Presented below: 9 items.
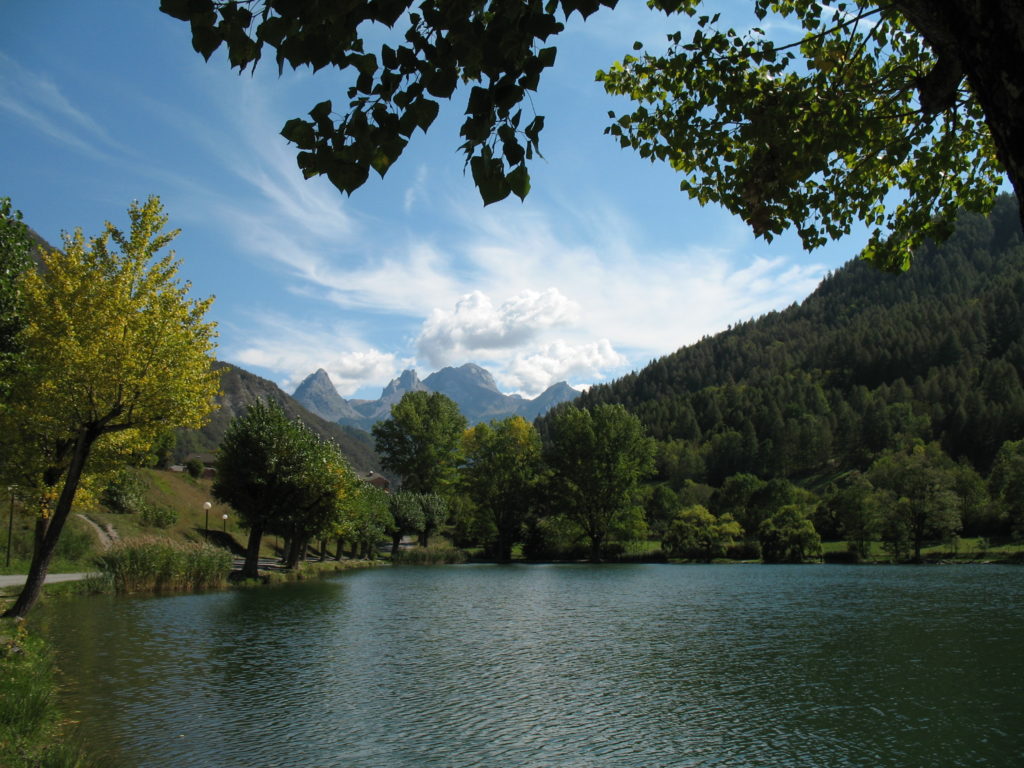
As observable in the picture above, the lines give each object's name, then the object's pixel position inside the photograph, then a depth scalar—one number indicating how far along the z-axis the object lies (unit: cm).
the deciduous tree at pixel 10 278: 1828
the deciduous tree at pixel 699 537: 6838
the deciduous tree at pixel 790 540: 6412
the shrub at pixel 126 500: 5094
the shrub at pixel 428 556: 6862
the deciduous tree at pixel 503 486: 7569
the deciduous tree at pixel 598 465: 7138
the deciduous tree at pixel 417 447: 8425
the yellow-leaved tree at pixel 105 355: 1731
